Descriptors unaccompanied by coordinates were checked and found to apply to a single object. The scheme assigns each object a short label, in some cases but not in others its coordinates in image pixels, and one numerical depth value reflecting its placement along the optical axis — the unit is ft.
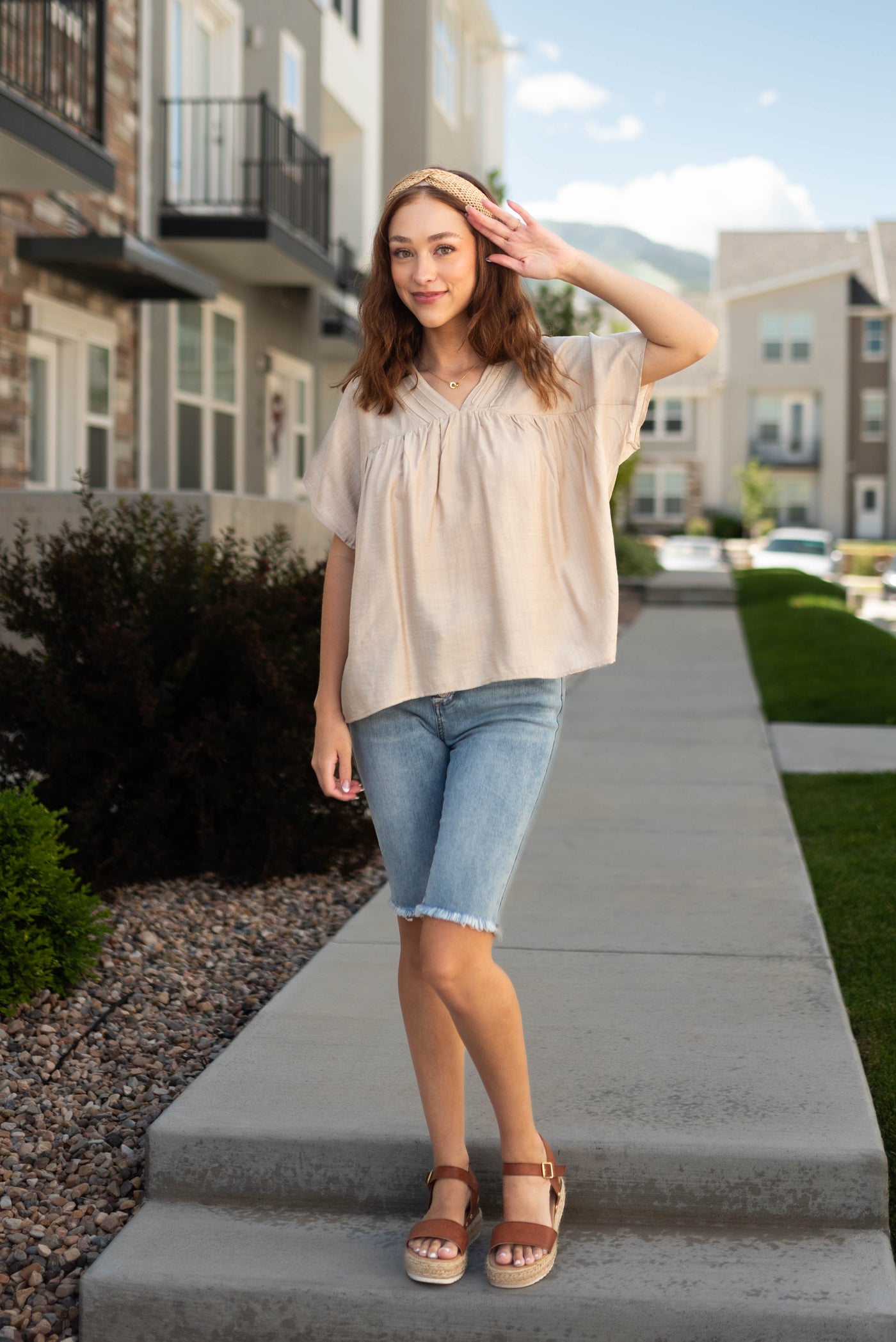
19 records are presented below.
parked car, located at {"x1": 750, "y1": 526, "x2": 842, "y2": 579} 108.58
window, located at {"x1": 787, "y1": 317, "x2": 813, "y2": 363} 165.68
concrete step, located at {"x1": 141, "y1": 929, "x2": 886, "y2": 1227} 9.29
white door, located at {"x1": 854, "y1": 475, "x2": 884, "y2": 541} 165.99
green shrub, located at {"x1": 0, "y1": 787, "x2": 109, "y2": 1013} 12.43
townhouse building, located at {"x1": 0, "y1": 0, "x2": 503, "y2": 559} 31.19
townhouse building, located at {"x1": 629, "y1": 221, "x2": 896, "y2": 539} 165.17
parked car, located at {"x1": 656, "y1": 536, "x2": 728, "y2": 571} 119.03
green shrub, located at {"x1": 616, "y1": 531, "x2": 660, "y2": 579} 80.12
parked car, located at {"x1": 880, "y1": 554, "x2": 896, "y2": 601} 93.10
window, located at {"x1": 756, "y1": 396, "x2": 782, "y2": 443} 168.66
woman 8.14
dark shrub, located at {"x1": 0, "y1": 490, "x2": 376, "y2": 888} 16.33
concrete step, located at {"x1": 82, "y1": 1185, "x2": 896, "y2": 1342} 8.17
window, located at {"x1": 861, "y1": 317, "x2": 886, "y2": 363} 164.76
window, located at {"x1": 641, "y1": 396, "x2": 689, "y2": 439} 171.01
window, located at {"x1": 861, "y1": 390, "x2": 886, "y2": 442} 165.99
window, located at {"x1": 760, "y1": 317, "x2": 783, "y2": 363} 166.71
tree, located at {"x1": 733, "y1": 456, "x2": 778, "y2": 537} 159.84
